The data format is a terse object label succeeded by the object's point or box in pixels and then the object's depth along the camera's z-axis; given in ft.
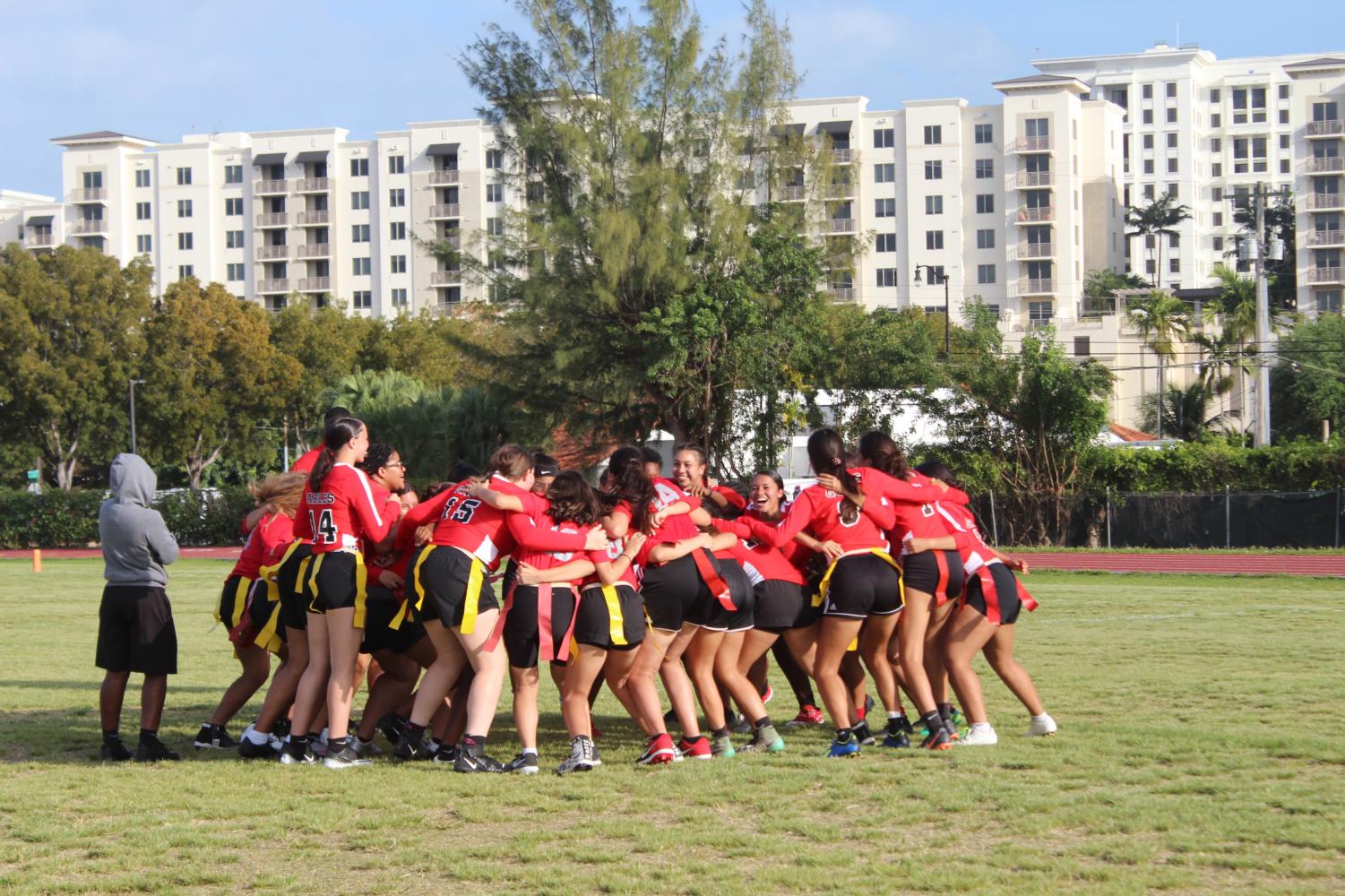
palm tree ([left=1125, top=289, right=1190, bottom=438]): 246.27
